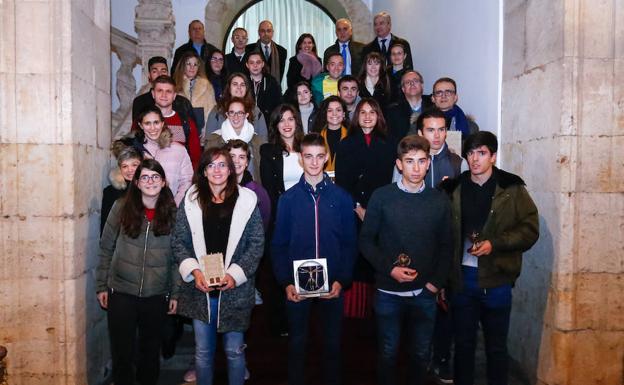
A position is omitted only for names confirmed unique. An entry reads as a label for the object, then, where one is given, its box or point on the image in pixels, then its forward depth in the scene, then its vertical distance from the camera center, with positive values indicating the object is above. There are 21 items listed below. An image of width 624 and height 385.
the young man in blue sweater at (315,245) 3.26 -0.38
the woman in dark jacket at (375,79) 5.26 +0.92
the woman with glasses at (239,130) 4.29 +0.36
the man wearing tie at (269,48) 6.54 +1.49
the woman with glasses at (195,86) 5.14 +0.82
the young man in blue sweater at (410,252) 3.09 -0.40
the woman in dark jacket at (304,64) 6.23 +1.24
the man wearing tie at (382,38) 6.21 +1.54
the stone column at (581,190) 3.42 -0.06
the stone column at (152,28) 6.57 +1.70
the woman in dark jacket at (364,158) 4.05 +0.14
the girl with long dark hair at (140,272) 3.29 -0.55
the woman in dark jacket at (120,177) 3.55 +0.00
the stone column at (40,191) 3.32 -0.09
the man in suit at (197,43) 6.18 +1.47
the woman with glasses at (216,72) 5.71 +1.05
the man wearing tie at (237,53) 6.25 +1.40
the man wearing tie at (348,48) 6.28 +1.43
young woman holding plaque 3.11 -0.41
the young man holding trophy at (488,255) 3.17 -0.42
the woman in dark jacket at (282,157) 4.04 +0.14
